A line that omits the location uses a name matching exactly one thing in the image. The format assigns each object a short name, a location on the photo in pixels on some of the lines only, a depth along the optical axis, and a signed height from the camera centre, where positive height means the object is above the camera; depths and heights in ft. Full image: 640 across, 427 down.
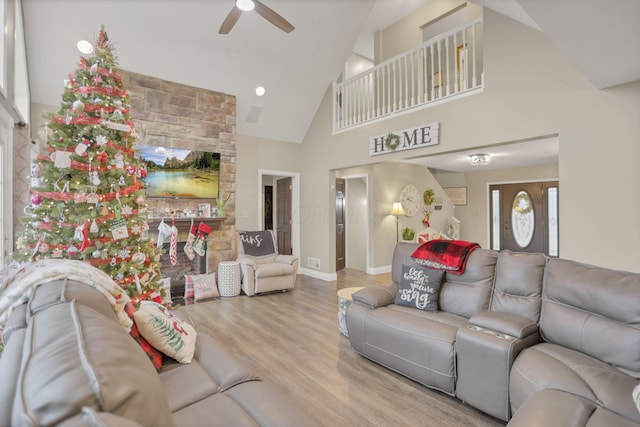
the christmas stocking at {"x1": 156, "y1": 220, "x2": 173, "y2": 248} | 14.01 -0.96
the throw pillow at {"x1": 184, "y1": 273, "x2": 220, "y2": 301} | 15.30 -3.88
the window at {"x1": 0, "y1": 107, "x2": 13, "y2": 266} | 10.25 +0.96
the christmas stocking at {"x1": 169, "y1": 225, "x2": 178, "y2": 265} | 13.84 -1.63
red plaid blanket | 8.52 -1.39
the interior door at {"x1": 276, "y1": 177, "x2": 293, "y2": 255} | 23.16 -0.55
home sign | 13.37 +3.21
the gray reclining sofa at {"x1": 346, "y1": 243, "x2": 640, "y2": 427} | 4.70 -2.86
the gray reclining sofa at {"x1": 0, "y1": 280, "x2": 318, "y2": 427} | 1.92 -1.23
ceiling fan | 9.64 +6.56
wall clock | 22.86 +0.55
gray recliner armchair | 15.70 -2.99
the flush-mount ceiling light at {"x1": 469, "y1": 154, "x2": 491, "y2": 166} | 18.64 +2.98
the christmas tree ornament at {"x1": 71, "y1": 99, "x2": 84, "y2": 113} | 7.72 +2.67
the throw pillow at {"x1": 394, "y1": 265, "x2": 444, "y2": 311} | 8.64 -2.37
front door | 23.49 -0.91
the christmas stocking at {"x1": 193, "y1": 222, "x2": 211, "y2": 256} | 15.24 -1.45
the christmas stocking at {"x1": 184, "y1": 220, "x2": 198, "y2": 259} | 15.53 -1.76
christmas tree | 7.55 +0.70
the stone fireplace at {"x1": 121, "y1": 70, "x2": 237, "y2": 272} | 15.24 +4.60
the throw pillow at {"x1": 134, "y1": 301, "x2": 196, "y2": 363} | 5.21 -2.19
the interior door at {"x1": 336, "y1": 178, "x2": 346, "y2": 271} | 22.40 -1.25
